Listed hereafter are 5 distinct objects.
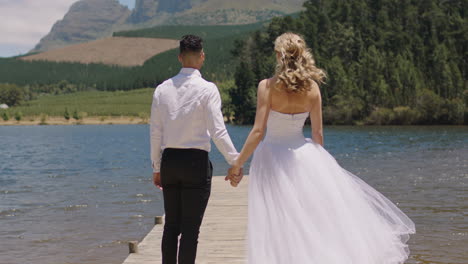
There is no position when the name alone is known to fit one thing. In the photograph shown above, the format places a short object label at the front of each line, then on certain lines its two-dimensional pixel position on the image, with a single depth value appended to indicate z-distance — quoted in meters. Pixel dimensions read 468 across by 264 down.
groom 6.11
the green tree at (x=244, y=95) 113.12
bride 6.21
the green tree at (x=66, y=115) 179.50
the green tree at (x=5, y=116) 178.90
